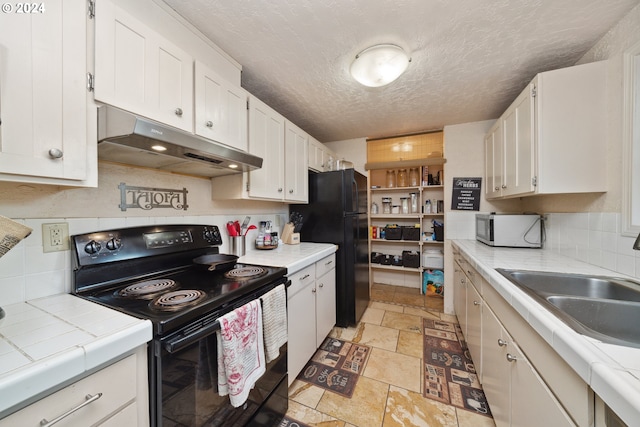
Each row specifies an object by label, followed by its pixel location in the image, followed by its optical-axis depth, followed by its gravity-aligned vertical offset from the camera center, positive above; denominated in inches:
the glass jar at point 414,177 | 132.0 +20.7
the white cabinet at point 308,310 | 61.2 -30.9
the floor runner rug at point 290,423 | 53.3 -50.4
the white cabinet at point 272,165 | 66.7 +17.3
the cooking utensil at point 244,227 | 76.2 -5.0
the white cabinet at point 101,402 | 20.7 -19.7
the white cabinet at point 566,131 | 56.6 +21.3
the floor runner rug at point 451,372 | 59.9 -49.8
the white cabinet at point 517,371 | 26.7 -25.2
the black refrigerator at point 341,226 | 93.5 -5.9
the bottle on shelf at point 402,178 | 135.5 +20.5
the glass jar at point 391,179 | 138.2 +20.4
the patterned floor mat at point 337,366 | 65.8 -50.1
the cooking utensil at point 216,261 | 53.2 -12.1
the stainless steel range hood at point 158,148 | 34.1 +11.9
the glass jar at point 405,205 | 135.9 +4.2
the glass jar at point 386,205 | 139.5 +4.4
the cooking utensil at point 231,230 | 71.1 -5.6
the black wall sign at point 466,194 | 108.8 +8.7
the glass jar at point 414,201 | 133.1 +6.2
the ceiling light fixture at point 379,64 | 57.9 +39.9
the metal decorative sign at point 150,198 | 49.0 +3.5
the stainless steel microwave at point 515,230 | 80.3 -6.7
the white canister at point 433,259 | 125.7 -26.6
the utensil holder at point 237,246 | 73.5 -11.0
